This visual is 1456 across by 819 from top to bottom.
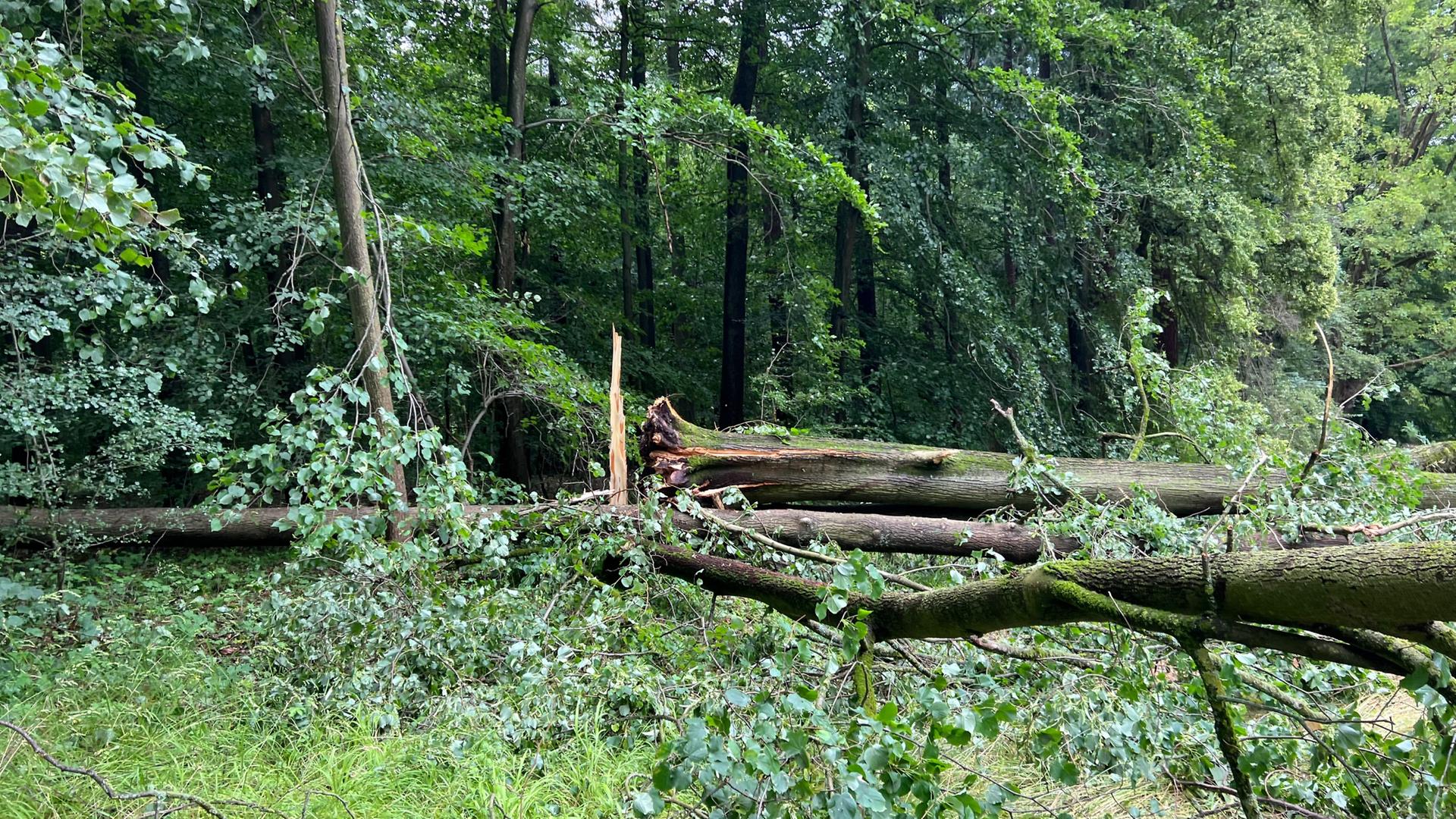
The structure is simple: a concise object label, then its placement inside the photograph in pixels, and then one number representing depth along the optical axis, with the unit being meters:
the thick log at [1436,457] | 5.17
